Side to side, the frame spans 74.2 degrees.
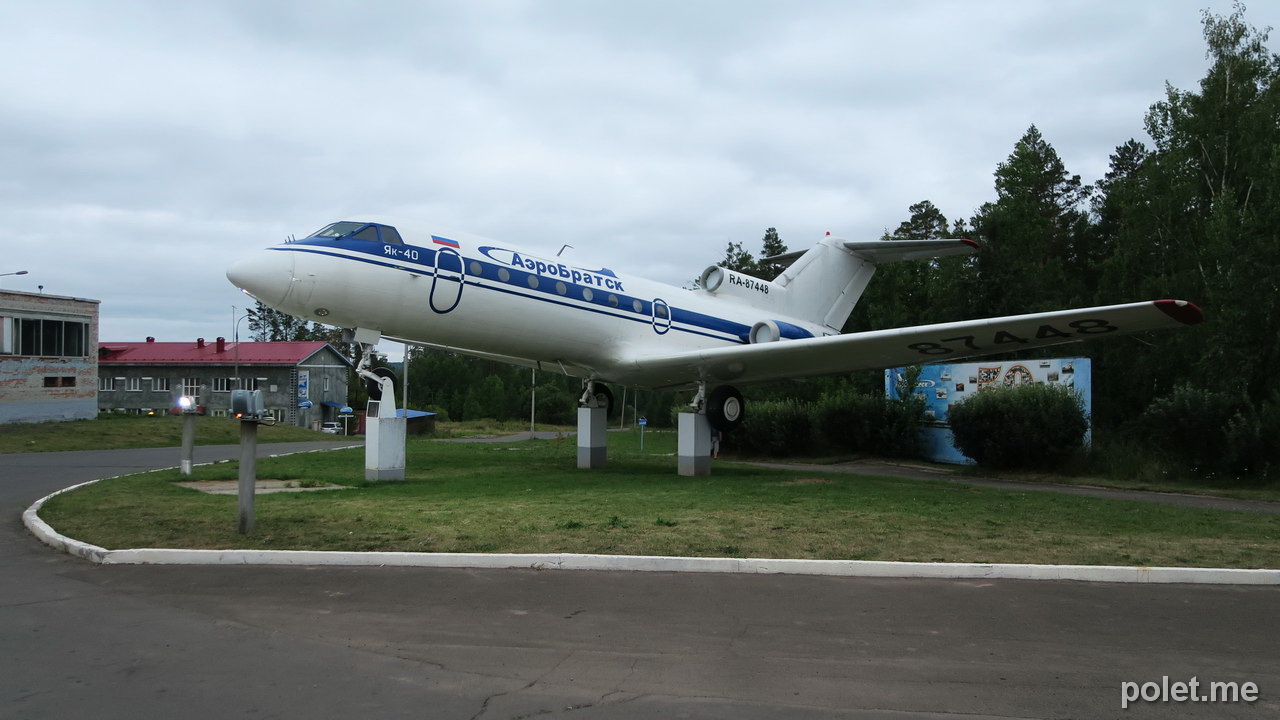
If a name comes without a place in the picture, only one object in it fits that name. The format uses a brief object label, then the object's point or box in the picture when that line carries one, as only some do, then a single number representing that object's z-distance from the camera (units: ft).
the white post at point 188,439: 50.01
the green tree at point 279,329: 307.78
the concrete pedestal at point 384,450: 46.96
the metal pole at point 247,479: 27.20
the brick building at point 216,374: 185.16
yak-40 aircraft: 42.34
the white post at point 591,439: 60.80
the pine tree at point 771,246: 174.01
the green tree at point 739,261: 176.55
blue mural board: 64.85
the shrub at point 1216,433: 52.75
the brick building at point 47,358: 107.55
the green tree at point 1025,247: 102.99
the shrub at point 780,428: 85.97
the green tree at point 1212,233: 62.85
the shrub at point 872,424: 77.00
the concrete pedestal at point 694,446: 54.65
